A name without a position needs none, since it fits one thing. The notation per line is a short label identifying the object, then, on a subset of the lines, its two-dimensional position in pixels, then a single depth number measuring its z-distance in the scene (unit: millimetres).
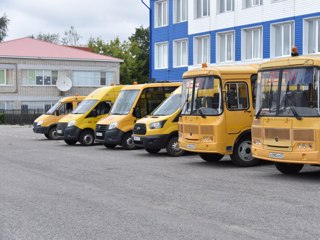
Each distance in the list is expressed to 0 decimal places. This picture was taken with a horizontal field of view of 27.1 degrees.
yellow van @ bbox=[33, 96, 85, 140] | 30797
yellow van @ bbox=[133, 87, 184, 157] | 20000
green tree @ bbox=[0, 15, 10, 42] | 92906
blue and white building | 30172
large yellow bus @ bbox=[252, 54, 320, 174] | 13367
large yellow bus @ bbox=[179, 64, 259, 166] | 16562
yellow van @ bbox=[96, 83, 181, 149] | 22719
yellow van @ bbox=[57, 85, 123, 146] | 26047
